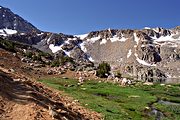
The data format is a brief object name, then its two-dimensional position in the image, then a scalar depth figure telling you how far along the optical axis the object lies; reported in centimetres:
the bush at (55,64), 4492
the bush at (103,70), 4047
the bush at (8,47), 4430
